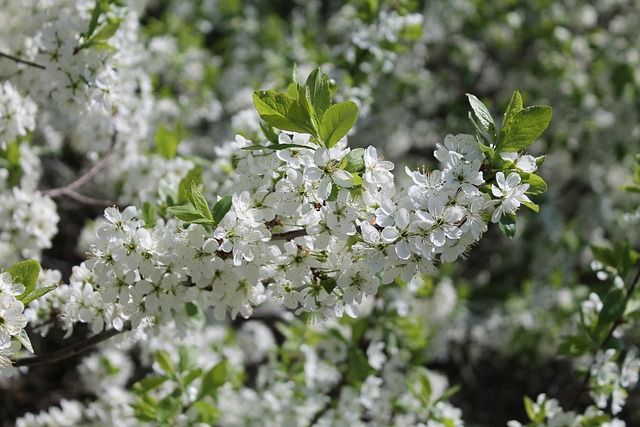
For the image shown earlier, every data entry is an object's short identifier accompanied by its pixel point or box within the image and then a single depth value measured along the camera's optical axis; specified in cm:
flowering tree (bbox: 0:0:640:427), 118
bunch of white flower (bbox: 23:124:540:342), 117
